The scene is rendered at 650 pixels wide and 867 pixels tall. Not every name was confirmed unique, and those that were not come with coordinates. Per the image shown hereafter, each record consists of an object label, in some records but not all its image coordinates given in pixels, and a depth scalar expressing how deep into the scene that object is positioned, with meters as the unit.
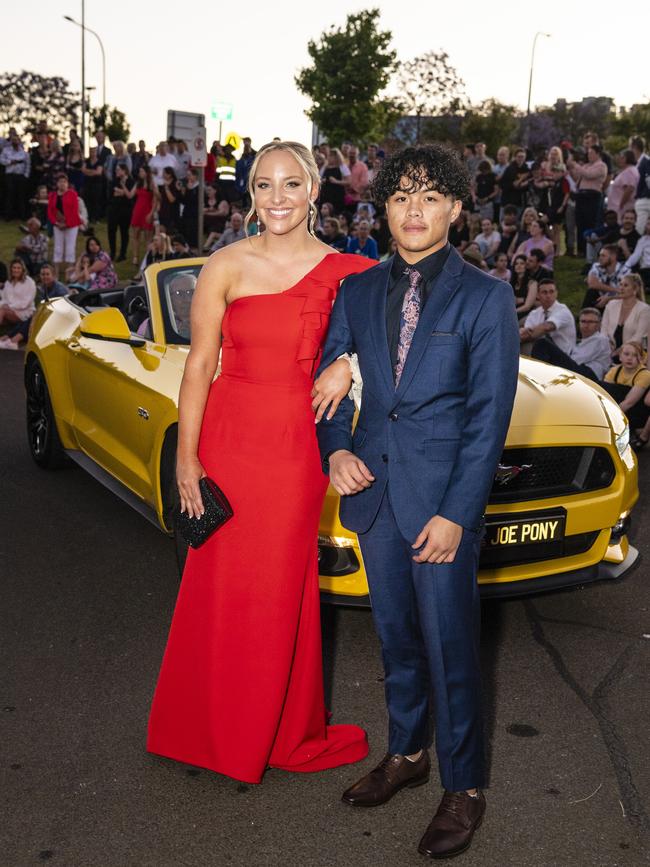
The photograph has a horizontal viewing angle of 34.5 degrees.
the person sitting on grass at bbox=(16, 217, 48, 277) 18.06
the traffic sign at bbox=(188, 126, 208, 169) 18.03
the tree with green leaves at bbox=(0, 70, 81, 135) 90.94
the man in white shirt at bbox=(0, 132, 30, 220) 23.22
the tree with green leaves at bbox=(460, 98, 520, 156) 53.81
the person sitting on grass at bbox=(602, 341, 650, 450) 8.64
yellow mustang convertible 4.38
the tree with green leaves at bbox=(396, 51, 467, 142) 50.12
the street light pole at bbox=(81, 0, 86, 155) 55.84
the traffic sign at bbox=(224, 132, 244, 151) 22.21
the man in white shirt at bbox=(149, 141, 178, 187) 20.77
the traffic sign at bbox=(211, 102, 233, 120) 19.72
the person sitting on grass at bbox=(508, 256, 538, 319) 13.25
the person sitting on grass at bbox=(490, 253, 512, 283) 14.02
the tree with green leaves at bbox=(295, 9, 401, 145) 48.03
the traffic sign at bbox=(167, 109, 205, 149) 18.94
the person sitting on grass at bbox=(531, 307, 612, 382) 9.96
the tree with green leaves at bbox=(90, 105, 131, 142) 72.38
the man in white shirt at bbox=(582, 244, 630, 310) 13.28
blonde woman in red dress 3.24
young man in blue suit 2.72
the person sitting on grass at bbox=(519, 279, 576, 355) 11.09
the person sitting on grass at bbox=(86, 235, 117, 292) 16.66
